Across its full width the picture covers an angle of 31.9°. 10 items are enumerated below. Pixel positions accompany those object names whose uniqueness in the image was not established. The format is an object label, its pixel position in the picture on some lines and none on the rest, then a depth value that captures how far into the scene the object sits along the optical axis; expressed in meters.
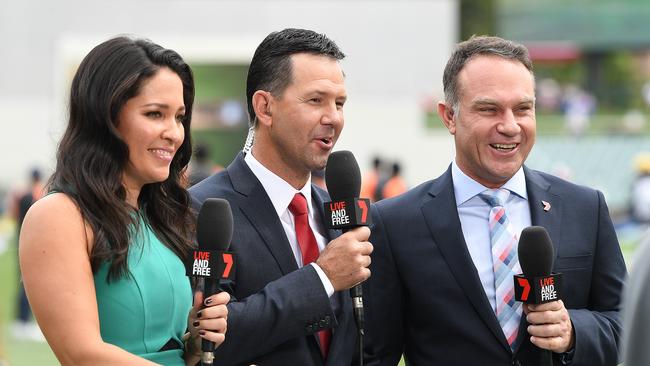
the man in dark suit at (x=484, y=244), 4.27
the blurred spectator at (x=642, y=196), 22.17
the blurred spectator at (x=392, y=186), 17.66
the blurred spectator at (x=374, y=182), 18.27
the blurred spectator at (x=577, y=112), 32.33
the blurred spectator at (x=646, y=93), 39.15
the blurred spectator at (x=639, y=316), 2.30
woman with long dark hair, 3.42
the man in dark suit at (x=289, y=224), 3.93
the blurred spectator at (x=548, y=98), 38.07
